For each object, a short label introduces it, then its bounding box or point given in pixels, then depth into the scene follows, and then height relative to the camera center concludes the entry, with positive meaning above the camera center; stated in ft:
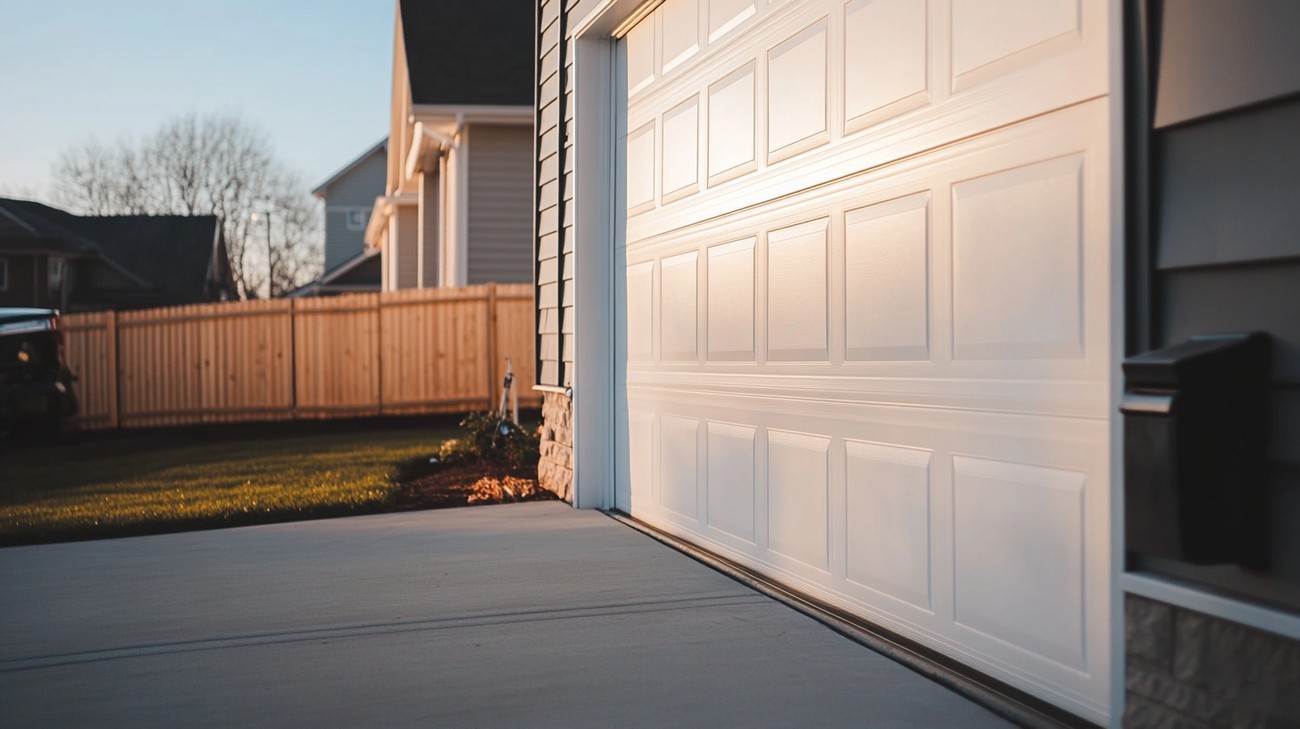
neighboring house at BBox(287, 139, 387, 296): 126.31 +17.75
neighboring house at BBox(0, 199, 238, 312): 95.20 +9.59
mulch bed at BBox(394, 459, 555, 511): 25.40 -3.15
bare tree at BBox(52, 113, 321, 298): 130.11 +21.45
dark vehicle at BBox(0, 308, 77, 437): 39.96 -0.40
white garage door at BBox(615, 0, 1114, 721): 9.46 +0.44
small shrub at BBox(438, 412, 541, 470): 30.22 -2.48
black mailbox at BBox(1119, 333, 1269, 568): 6.94 -0.62
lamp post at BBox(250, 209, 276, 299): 132.26 +10.58
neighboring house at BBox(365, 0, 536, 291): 50.29 +10.78
